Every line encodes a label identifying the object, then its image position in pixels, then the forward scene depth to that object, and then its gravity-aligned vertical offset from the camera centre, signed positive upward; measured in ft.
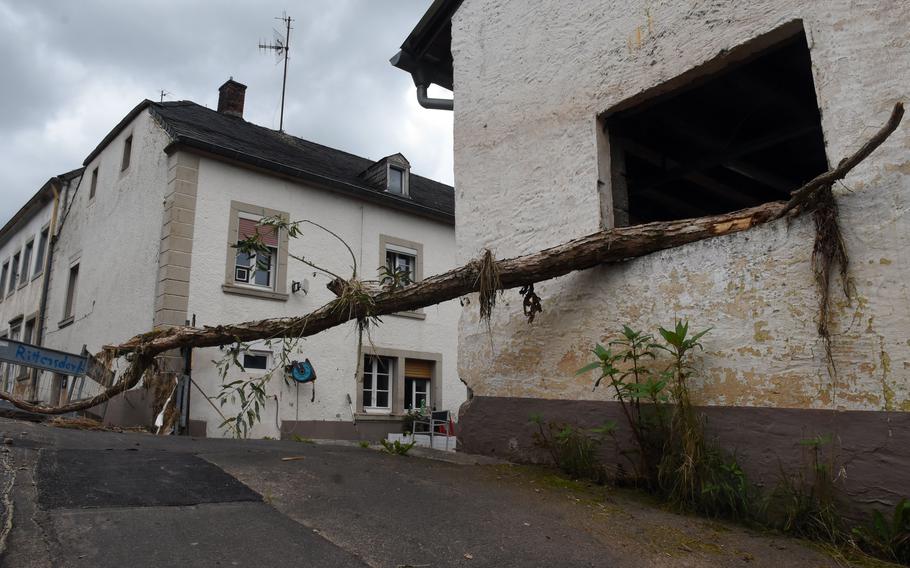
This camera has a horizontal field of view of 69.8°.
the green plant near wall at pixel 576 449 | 16.34 -0.94
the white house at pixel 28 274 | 57.77 +13.53
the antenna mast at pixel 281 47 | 68.54 +37.73
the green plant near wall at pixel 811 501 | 11.95 -1.66
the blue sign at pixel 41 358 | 30.30 +2.53
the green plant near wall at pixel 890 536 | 10.98 -2.08
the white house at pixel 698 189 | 12.50 +6.16
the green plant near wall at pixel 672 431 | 13.35 -0.40
